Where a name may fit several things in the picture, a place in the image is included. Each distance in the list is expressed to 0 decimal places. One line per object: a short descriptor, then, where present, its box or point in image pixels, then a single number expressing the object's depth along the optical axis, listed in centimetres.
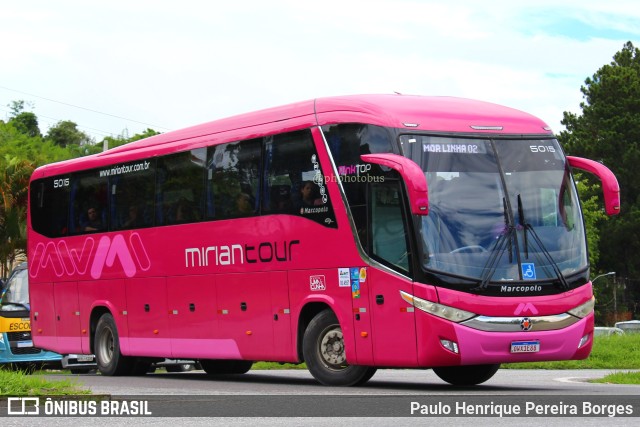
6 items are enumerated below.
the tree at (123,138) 9109
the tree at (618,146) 8194
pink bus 1578
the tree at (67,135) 11386
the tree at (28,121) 11019
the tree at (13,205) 4338
